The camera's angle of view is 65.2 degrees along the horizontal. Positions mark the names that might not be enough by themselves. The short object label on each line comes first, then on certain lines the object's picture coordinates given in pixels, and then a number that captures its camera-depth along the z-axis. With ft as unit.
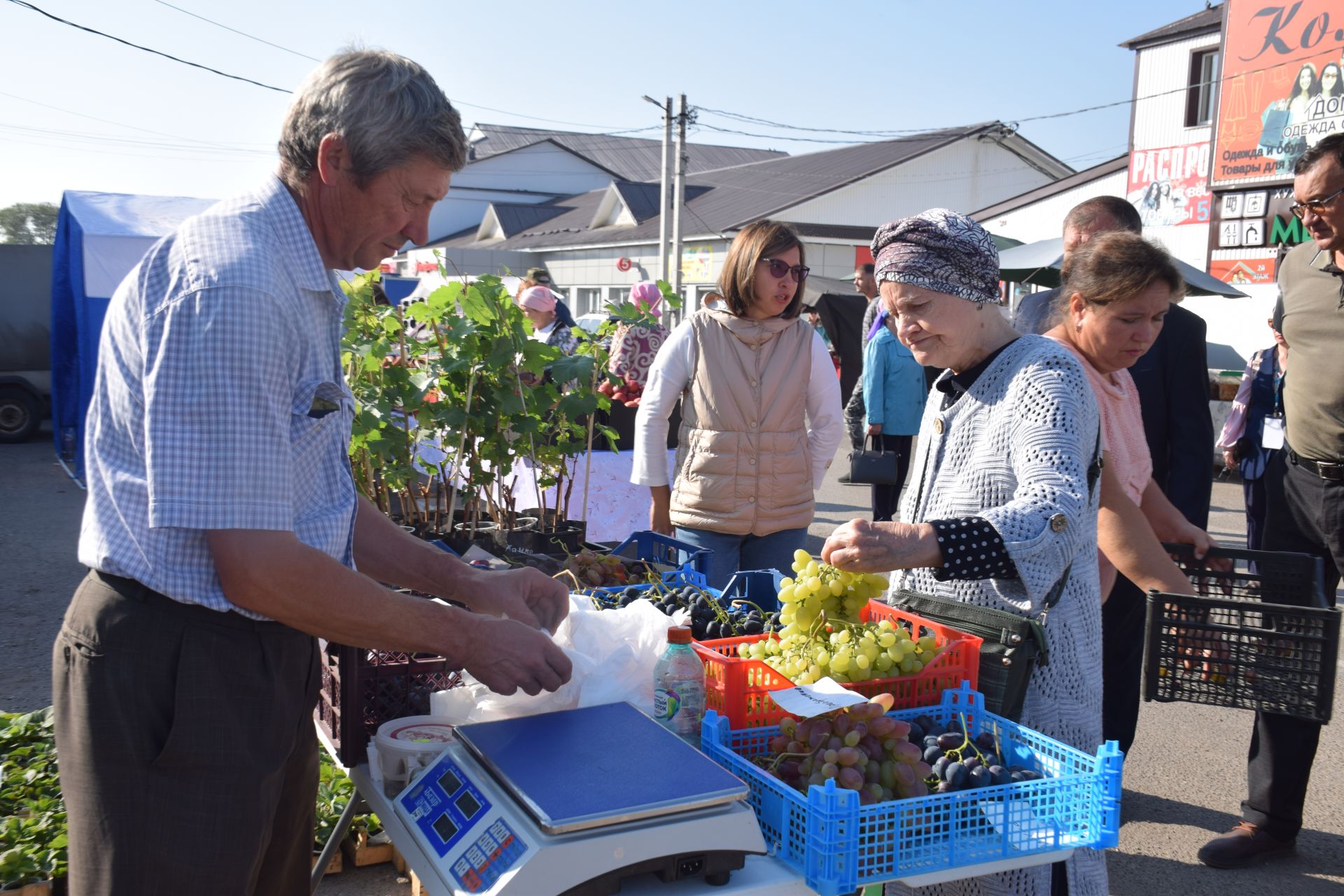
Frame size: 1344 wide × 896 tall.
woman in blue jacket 22.84
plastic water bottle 5.84
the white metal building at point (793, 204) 81.76
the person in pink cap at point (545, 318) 21.95
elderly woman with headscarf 6.17
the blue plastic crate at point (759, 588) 8.43
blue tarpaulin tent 26.45
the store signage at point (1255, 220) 41.52
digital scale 4.31
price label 5.29
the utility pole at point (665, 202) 72.59
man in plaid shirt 4.38
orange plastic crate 5.76
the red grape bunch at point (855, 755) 5.09
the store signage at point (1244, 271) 43.75
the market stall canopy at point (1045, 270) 26.30
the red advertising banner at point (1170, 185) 49.80
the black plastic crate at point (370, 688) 6.28
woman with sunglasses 11.91
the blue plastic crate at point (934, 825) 4.72
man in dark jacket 11.03
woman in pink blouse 8.23
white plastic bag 6.00
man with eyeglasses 9.87
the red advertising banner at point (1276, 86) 40.24
